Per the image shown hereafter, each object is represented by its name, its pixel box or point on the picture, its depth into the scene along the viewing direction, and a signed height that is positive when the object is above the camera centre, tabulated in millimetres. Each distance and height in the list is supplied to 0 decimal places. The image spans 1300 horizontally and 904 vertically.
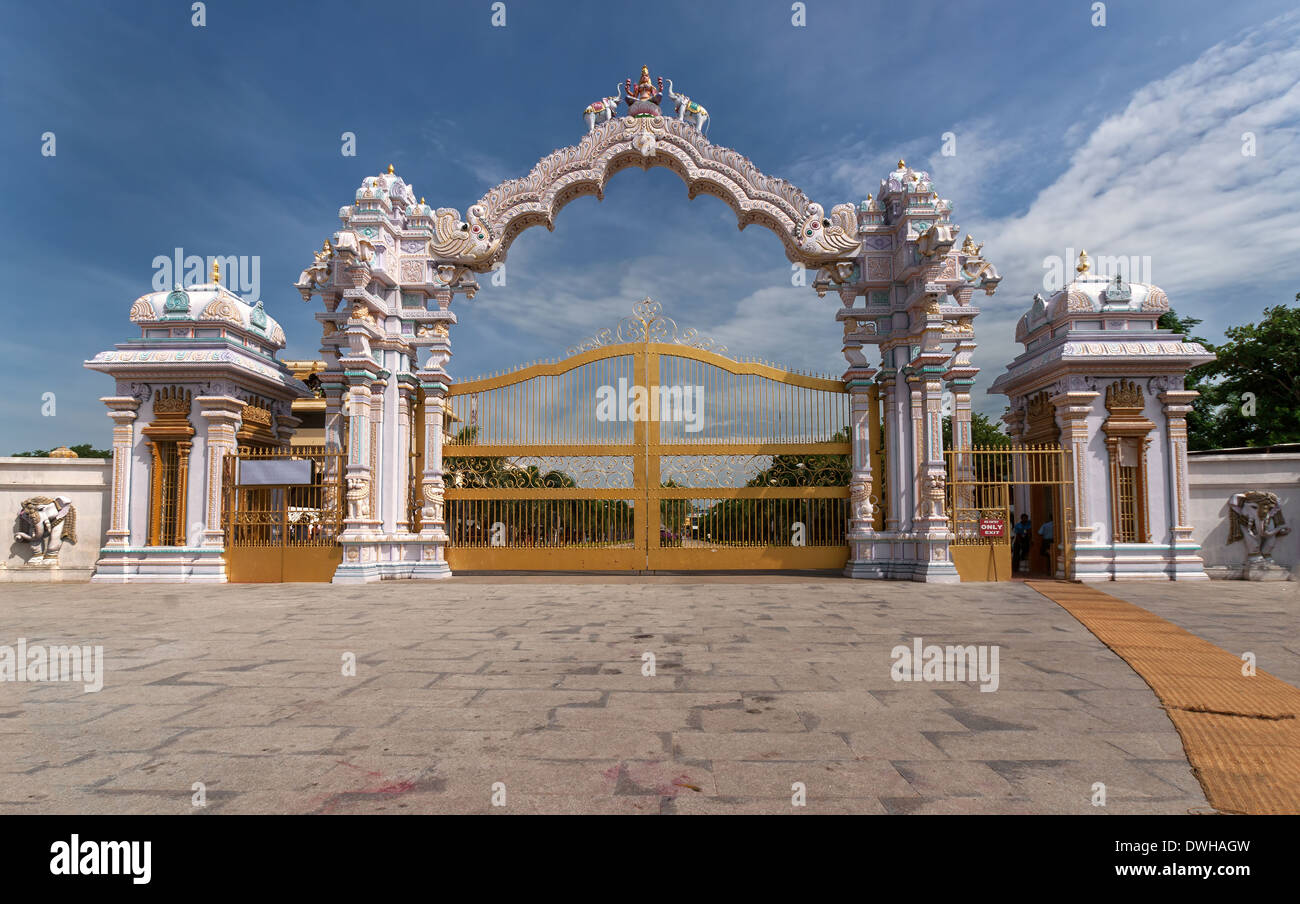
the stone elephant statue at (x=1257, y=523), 10578 -443
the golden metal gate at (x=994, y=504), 10469 -138
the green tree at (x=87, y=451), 35662 +2486
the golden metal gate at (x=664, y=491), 11336 +81
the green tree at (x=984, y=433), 30328 +2702
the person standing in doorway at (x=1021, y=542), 12891 -862
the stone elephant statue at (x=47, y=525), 11047 -399
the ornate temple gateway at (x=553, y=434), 10867 +1008
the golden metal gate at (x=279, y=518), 10891 -303
